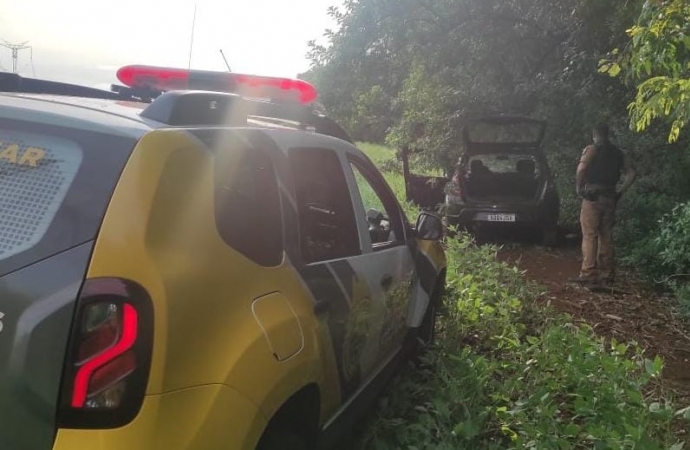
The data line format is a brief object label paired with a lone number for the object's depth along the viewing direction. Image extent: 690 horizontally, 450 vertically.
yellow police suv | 1.76
